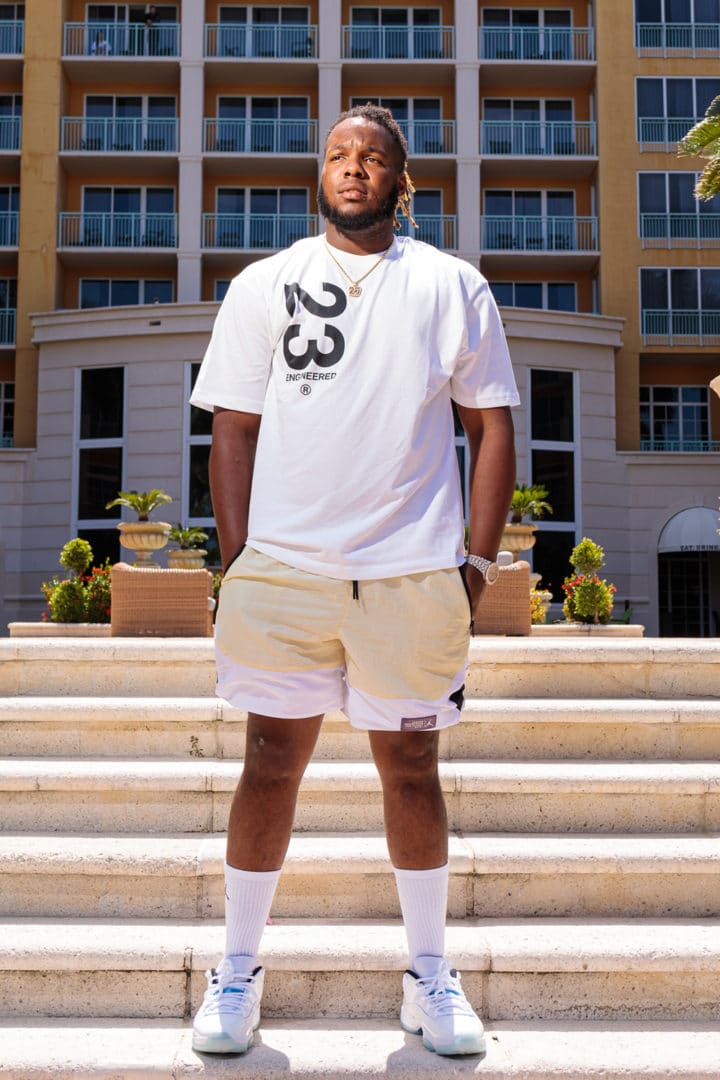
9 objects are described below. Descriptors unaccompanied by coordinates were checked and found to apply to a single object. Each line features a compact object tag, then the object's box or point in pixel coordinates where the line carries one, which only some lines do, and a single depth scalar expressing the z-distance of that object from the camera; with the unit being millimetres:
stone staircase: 2783
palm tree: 14867
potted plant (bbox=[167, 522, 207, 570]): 18578
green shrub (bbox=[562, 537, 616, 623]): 13609
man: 2607
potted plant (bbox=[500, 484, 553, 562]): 16844
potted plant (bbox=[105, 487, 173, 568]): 16281
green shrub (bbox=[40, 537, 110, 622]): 13078
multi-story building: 27125
